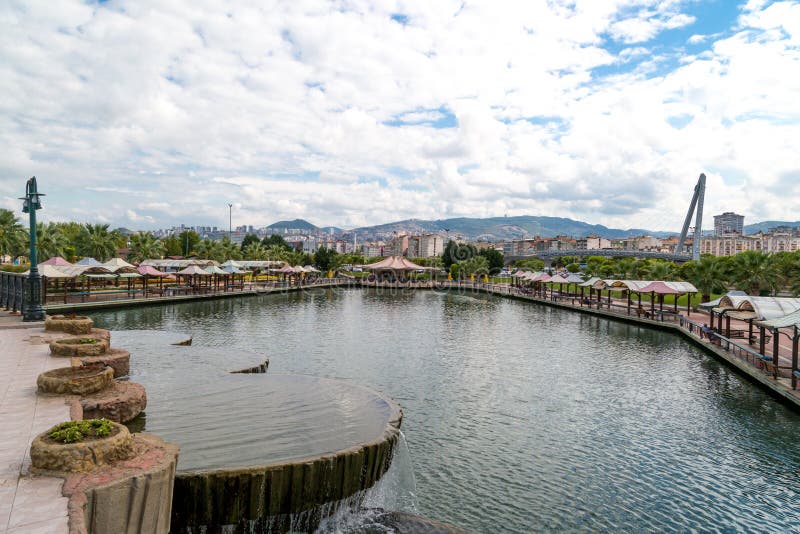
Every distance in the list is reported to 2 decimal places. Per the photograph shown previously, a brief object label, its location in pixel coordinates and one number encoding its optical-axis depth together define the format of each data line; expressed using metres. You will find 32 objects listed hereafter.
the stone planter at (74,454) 6.00
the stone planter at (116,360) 11.77
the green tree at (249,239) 121.97
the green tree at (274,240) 127.69
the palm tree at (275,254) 82.56
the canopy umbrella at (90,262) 35.29
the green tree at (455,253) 97.62
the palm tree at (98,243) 52.31
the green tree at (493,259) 99.69
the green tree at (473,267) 82.31
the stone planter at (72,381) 9.14
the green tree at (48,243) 45.22
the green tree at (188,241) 89.16
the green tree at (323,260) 87.75
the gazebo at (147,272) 39.99
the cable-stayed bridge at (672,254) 100.55
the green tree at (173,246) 92.88
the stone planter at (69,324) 14.65
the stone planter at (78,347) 12.12
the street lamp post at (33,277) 18.31
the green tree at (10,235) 45.31
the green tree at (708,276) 37.03
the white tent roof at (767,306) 18.23
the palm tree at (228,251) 73.62
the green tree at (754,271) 35.16
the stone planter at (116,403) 8.88
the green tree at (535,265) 112.61
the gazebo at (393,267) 74.25
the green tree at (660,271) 44.50
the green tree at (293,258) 83.12
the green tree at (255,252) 81.19
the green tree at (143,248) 61.47
